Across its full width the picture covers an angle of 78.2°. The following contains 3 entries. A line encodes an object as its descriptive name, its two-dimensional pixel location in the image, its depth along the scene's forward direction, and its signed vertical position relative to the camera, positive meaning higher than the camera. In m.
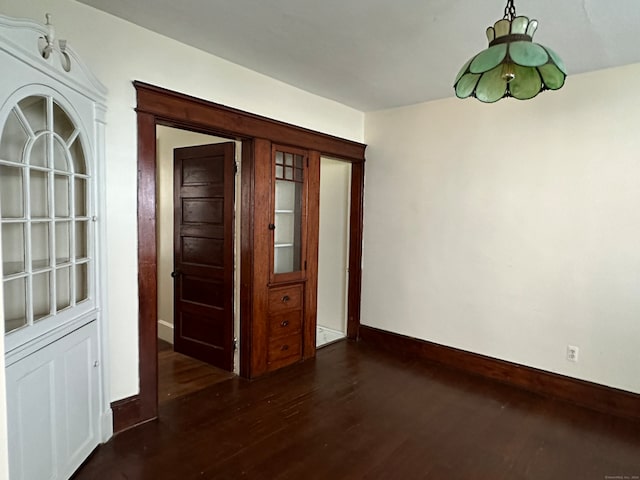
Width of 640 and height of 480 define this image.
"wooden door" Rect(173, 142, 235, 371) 3.59 -0.33
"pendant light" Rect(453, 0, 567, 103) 1.55 +0.66
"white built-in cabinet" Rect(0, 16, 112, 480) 1.70 -0.19
